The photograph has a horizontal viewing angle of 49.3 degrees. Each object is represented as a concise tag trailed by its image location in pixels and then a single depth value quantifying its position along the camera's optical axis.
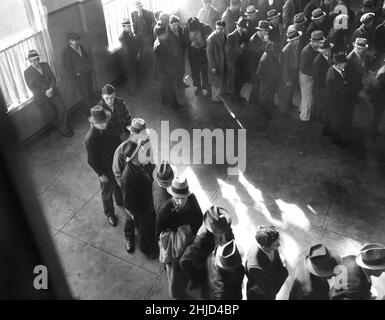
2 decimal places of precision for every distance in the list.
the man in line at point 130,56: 10.04
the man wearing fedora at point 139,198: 5.54
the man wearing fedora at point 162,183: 5.43
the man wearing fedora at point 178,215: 5.16
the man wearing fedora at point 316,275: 4.40
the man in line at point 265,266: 4.62
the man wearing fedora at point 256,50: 9.18
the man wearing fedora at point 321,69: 8.31
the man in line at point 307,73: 8.44
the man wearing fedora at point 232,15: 11.05
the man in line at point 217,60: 9.46
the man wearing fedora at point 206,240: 4.74
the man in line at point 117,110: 7.00
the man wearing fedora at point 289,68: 8.88
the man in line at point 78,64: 9.09
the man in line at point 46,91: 8.41
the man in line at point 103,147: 6.10
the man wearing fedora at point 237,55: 9.41
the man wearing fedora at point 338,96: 7.82
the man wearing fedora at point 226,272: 4.41
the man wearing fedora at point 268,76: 8.90
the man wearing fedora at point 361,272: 4.38
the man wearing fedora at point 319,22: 9.89
